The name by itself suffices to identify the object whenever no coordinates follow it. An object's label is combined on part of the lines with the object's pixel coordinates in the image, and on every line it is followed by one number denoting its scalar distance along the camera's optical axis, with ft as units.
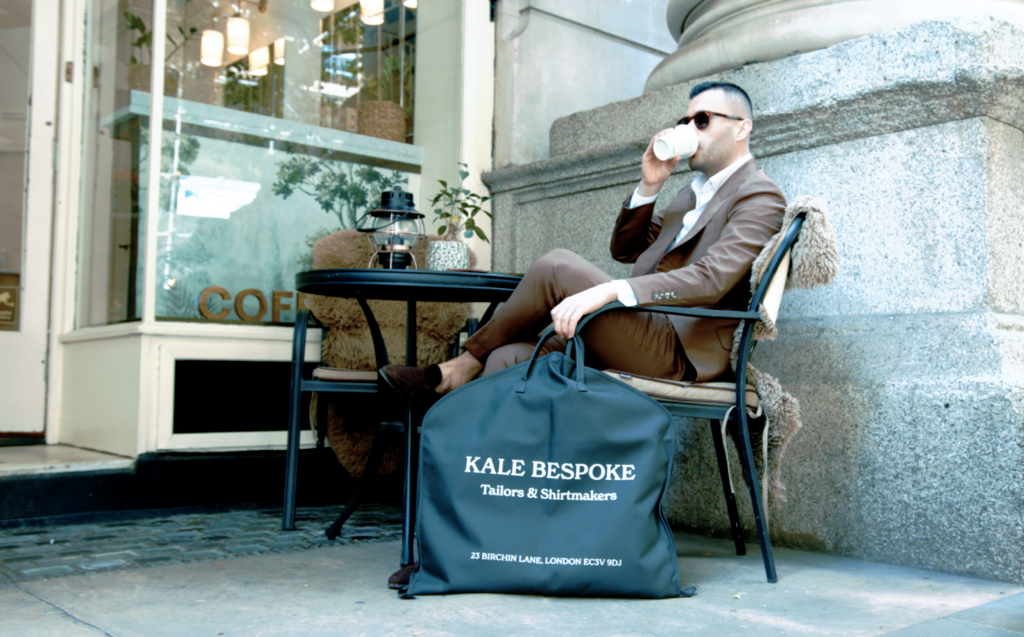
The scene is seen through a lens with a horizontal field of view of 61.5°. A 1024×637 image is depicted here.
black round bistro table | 7.98
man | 7.27
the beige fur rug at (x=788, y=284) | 7.33
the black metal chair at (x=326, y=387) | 9.09
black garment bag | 6.36
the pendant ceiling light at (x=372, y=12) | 13.93
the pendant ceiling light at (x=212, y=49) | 12.42
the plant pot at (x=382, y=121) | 13.67
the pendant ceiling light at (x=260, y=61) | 13.02
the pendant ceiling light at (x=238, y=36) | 12.95
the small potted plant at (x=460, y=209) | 13.06
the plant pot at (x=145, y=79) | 11.80
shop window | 11.81
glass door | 12.09
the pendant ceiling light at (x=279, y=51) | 13.28
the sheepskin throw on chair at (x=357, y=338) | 11.10
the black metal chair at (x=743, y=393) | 7.34
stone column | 10.02
